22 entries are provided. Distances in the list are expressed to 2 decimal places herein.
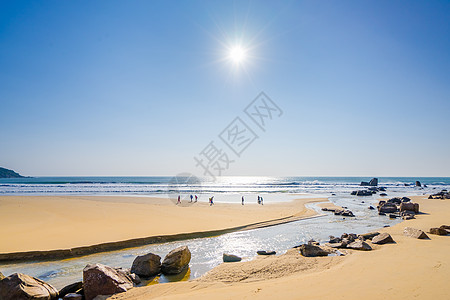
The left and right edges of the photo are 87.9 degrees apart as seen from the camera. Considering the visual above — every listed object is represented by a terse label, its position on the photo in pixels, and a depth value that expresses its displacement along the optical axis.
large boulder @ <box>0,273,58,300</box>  4.92
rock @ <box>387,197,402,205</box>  26.77
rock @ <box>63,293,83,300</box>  5.38
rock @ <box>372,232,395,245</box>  9.62
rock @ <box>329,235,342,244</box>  10.33
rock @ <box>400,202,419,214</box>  19.55
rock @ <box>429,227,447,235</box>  10.73
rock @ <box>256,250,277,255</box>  9.08
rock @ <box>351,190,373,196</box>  41.55
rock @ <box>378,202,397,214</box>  20.24
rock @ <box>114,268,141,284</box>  6.49
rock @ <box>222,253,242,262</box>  8.31
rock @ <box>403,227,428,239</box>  10.12
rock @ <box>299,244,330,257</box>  8.41
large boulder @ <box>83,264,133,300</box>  5.45
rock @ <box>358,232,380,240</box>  10.77
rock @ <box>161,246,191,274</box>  7.39
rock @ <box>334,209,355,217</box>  18.88
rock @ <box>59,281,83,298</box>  5.72
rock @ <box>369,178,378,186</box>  76.06
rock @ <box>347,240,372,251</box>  8.88
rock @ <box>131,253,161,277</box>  7.09
